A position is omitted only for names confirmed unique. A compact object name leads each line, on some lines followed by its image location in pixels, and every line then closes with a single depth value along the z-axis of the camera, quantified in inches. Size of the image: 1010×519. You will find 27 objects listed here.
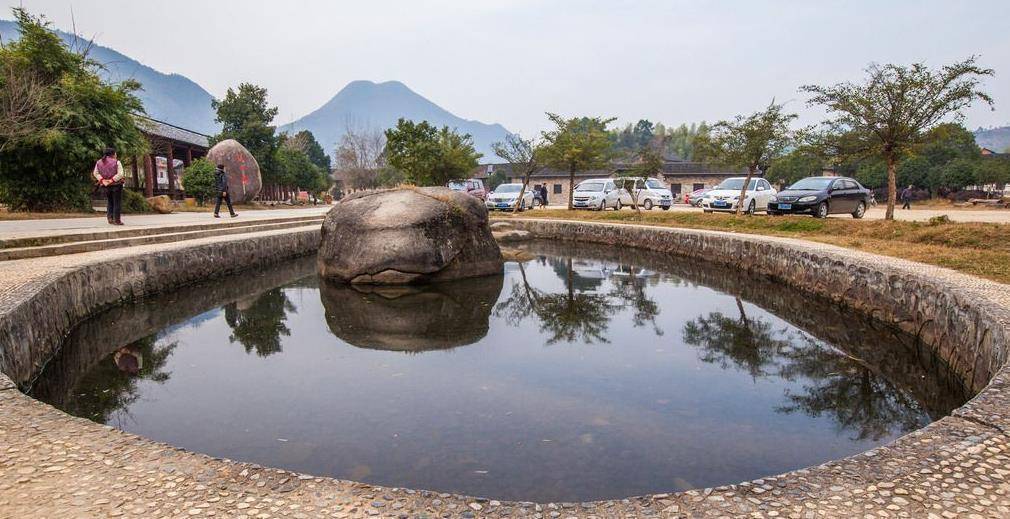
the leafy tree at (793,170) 1609.3
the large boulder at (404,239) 398.3
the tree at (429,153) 1122.7
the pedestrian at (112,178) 461.1
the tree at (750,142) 680.4
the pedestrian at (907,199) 1070.7
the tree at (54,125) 575.2
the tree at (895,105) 512.4
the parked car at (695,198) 1245.7
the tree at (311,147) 1833.2
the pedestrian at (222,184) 655.5
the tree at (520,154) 1005.8
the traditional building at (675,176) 1640.0
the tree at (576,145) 943.7
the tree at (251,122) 1278.3
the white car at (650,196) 1037.8
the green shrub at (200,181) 950.4
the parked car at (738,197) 816.3
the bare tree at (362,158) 2050.9
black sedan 639.5
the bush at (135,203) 724.0
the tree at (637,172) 988.6
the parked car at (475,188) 1074.1
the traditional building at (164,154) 937.1
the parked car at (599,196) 1004.6
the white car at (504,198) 1040.5
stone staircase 344.5
